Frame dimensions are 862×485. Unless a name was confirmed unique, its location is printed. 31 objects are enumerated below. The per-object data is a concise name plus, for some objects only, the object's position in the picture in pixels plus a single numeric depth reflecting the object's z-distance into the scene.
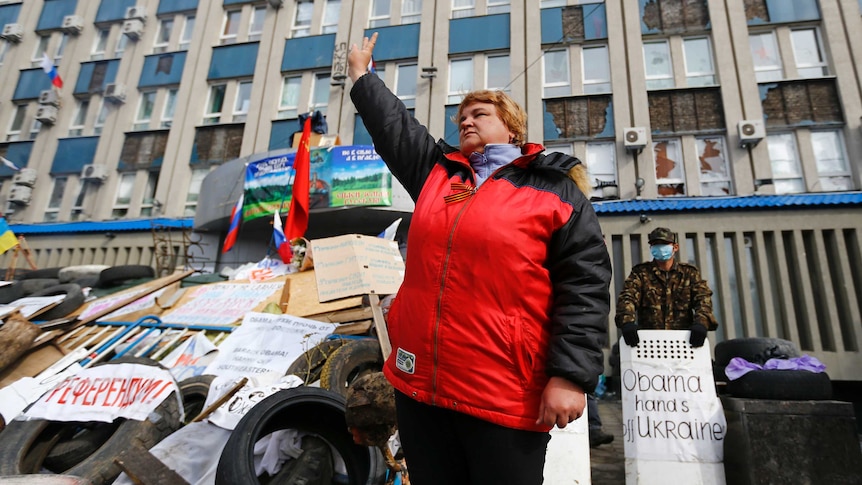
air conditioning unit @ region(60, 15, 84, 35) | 19.97
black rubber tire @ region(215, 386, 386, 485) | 2.68
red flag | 10.26
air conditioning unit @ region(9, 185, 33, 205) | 17.42
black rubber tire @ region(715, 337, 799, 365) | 4.07
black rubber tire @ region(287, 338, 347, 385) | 4.43
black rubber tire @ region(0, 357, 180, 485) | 3.10
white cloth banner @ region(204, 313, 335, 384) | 4.63
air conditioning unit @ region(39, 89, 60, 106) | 18.64
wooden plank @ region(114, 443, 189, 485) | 2.90
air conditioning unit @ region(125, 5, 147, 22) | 19.23
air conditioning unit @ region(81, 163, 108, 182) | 16.95
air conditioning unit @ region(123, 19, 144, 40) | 18.88
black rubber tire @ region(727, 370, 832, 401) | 3.26
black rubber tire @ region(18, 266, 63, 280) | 12.02
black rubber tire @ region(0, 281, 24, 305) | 8.81
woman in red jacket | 1.37
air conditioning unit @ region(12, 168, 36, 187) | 17.69
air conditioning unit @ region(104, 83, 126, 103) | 17.95
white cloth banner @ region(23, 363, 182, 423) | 3.56
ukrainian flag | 8.75
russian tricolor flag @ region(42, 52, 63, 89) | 17.50
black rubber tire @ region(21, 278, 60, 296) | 9.12
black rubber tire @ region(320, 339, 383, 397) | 4.14
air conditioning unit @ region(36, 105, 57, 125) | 18.47
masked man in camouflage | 4.21
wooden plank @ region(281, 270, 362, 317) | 5.98
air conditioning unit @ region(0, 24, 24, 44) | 20.67
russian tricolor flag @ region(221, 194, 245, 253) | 12.41
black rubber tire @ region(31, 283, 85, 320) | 7.16
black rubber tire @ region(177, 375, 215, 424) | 4.05
